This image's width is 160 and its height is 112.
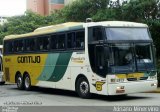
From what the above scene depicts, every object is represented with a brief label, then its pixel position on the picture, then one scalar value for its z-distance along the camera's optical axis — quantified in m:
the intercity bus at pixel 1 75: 31.03
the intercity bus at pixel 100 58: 16.58
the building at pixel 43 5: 101.38
